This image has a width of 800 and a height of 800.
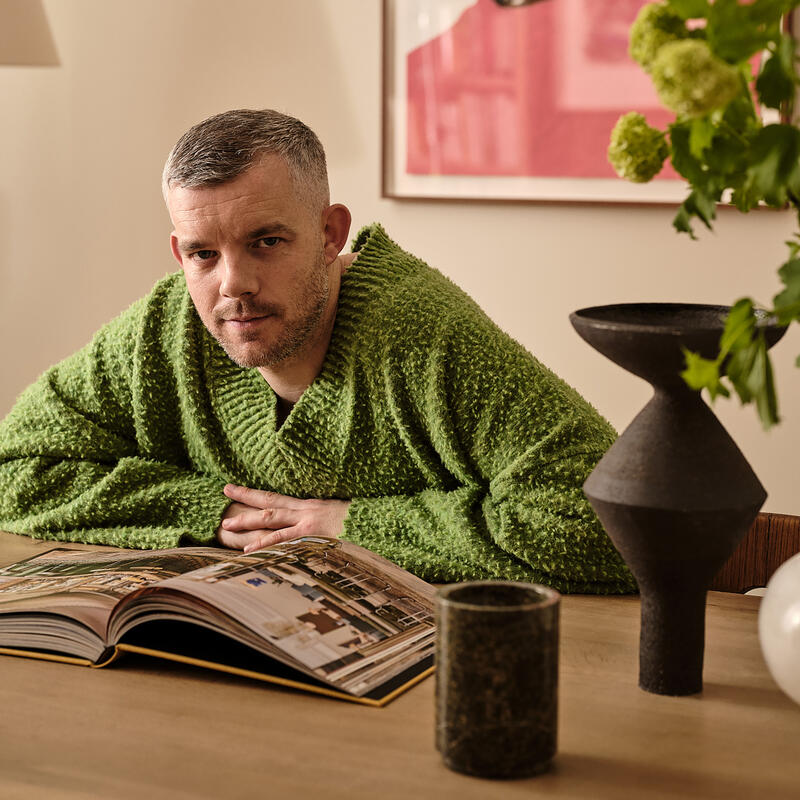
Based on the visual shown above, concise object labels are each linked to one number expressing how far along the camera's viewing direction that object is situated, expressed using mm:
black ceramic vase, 1040
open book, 1112
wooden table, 998
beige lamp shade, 2281
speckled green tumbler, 979
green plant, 894
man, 1421
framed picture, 2165
